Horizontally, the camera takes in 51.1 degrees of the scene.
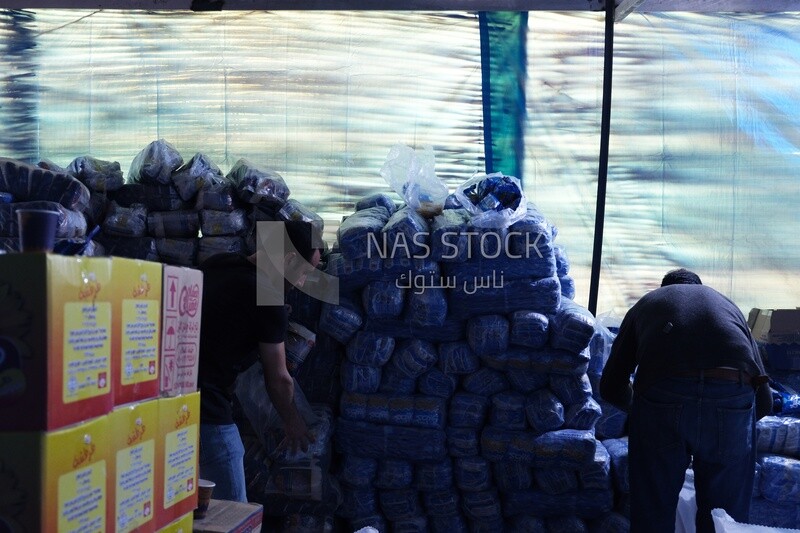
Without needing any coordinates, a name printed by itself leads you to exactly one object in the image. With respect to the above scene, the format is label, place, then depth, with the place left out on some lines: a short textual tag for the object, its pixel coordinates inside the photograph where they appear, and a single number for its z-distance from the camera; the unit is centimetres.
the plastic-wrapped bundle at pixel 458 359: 438
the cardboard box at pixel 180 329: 183
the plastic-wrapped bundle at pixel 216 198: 459
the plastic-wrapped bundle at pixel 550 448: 422
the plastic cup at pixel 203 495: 216
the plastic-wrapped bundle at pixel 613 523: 429
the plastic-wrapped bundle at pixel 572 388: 430
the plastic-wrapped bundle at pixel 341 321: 440
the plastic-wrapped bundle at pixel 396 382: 442
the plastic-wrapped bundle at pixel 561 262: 479
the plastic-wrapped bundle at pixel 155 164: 464
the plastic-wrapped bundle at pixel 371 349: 437
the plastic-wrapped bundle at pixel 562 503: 432
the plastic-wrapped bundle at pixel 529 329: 427
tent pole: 489
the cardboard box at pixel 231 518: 206
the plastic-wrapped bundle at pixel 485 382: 441
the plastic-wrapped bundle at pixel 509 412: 433
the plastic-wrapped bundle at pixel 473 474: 437
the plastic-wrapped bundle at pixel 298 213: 467
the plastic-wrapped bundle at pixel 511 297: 435
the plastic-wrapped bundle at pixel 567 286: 480
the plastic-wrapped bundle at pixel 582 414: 429
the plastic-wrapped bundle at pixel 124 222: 460
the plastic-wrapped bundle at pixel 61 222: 417
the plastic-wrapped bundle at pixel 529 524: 439
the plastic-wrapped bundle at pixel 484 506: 439
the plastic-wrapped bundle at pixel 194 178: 463
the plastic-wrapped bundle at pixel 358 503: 441
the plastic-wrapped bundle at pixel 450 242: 438
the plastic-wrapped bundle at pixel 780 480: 431
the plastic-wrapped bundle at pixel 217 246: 458
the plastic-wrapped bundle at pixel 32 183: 417
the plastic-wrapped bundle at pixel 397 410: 435
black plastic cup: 148
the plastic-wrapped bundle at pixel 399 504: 443
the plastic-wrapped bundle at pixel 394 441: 434
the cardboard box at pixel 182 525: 181
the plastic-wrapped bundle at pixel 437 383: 441
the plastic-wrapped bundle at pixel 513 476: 434
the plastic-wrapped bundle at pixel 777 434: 439
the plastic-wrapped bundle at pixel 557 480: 429
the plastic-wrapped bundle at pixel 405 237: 435
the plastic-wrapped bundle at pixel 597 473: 426
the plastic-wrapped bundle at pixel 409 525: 442
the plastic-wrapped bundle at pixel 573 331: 425
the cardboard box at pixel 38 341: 134
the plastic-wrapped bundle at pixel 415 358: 437
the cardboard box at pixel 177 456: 178
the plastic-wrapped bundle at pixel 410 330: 442
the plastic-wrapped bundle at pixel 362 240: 436
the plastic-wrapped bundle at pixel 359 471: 439
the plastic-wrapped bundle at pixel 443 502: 442
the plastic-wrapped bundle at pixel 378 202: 483
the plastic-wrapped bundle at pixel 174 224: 464
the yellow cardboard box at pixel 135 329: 159
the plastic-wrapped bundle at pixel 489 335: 430
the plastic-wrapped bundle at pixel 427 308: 430
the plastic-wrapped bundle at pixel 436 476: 438
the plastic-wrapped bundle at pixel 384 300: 433
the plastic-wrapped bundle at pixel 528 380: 437
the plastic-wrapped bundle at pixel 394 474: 438
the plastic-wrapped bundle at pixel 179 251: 460
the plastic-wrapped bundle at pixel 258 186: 461
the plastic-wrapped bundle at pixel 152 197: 469
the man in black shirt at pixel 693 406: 347
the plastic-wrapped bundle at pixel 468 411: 438
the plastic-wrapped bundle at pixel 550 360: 427
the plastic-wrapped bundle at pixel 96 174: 468
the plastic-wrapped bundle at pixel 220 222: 458
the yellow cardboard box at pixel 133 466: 157
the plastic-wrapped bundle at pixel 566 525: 438
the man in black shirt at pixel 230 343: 301
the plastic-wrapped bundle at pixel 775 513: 438
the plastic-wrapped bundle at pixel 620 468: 436
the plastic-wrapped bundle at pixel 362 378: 441
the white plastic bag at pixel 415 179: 460
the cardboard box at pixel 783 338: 482
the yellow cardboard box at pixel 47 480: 132
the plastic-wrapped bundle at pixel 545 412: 425
